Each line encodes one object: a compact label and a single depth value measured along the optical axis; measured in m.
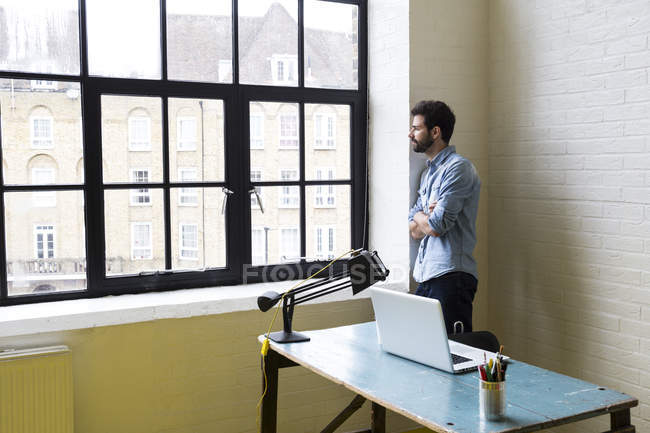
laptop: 2.48
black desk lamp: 2.91
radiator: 3.02
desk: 2.12
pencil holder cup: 2.11
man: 3.50
